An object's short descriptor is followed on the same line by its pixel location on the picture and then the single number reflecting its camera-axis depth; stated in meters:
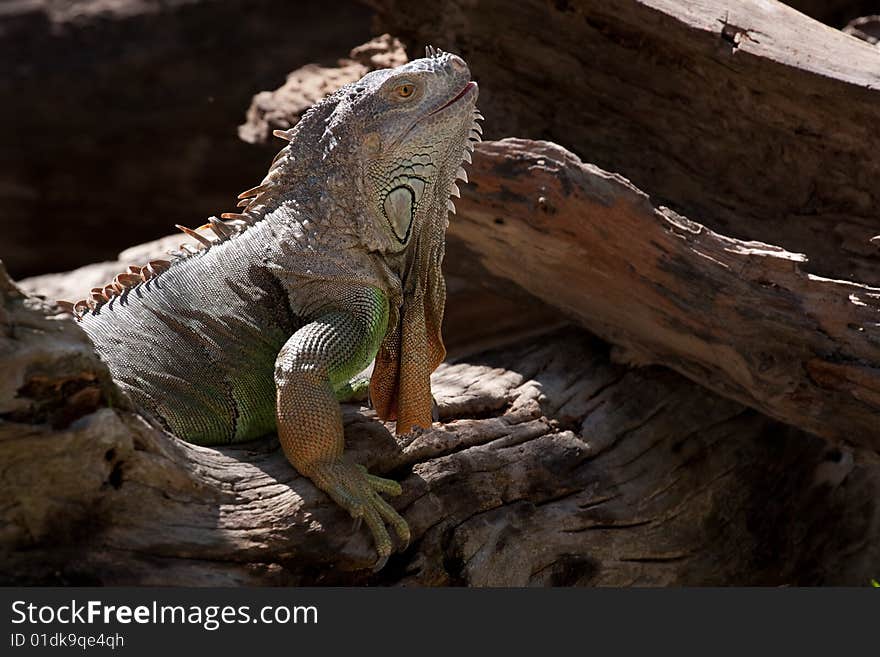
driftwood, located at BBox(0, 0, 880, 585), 3.81
